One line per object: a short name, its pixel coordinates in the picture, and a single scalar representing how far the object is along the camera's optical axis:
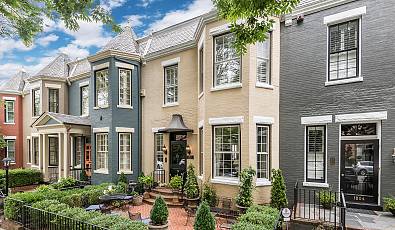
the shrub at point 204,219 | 7.28
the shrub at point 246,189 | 10.21
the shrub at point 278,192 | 10.50
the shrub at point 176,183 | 13.62
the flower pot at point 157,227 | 8.08
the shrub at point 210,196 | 11.51
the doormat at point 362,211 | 9.32
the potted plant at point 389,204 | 8.91
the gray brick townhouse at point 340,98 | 9.60
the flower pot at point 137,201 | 13.52
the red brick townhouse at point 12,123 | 24.73
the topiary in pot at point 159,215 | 8.14
